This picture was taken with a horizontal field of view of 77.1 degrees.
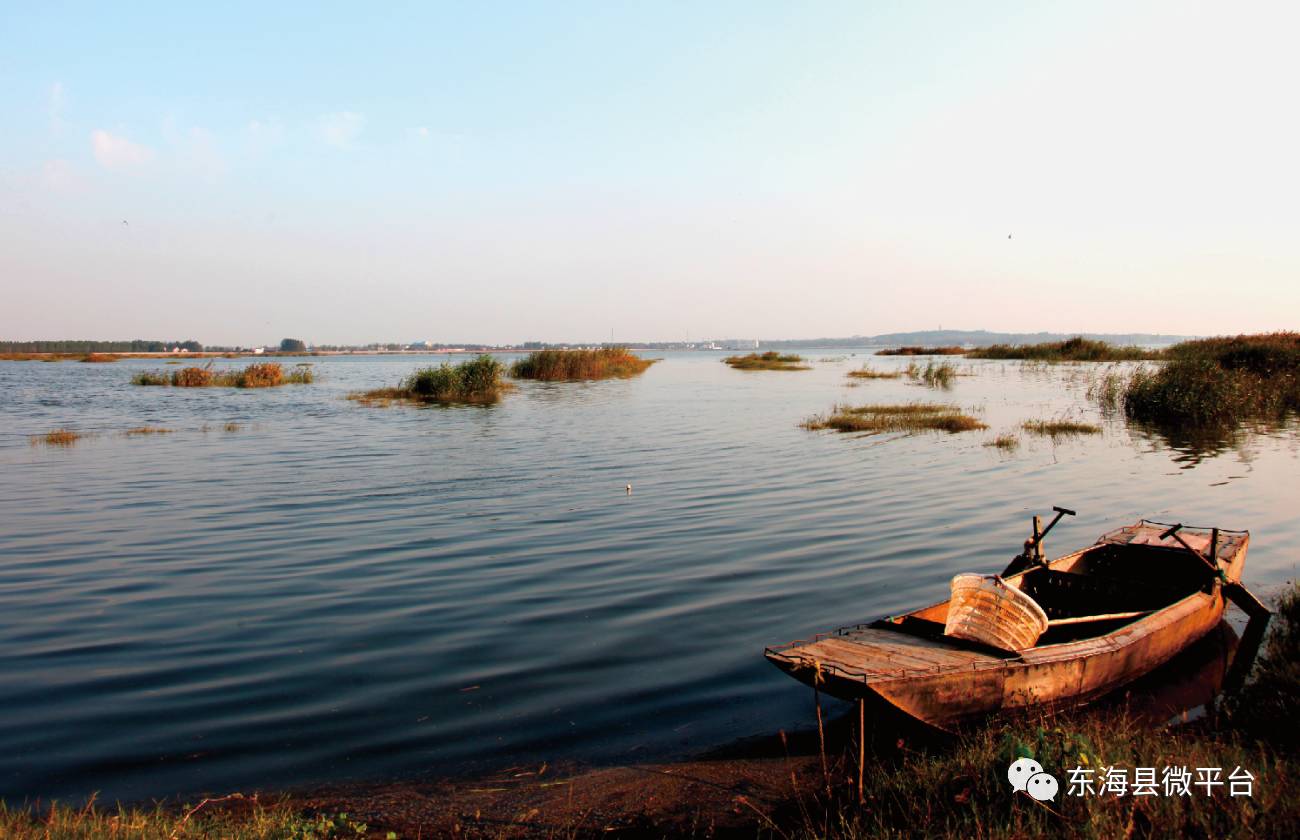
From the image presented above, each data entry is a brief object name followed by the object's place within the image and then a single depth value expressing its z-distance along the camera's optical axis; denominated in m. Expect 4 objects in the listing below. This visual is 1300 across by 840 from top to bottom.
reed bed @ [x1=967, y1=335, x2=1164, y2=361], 80.94
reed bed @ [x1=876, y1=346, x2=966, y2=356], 146.38
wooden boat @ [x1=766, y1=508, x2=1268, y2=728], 6.23
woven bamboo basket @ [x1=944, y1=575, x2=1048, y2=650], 7.15
